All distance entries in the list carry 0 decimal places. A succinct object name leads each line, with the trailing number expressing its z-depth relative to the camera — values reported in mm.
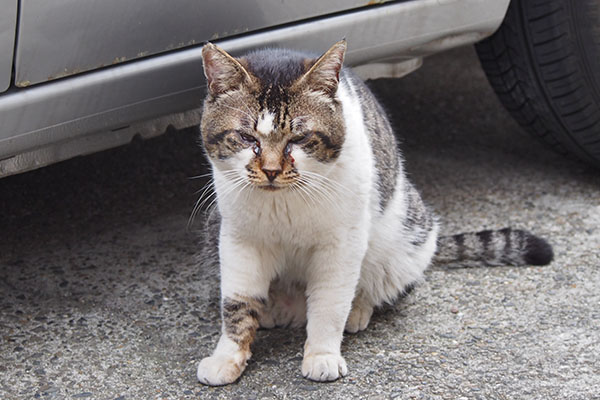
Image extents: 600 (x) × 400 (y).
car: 2422
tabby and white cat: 2312
